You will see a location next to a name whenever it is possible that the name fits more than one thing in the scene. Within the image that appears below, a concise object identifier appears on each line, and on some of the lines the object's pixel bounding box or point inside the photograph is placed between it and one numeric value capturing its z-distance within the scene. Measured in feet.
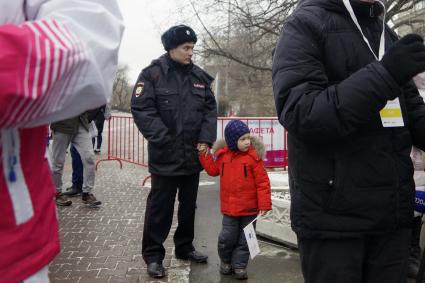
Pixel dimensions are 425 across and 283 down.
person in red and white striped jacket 3.08
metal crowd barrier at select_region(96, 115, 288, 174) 30.58
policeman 12.54
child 12.97
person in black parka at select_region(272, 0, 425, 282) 5.66
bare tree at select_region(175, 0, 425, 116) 34.65
